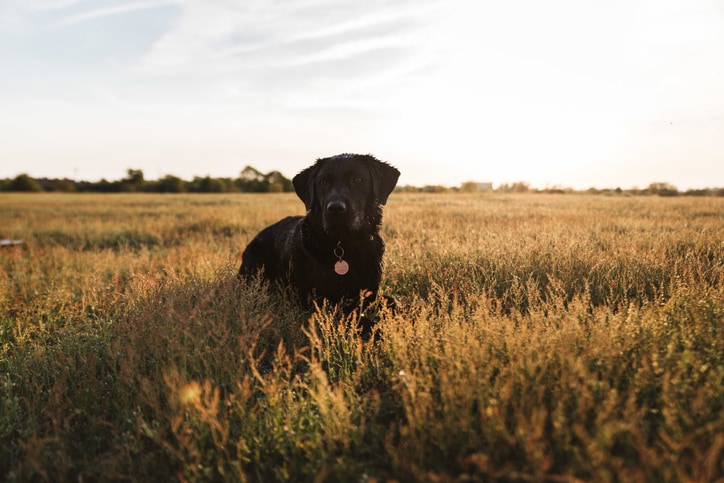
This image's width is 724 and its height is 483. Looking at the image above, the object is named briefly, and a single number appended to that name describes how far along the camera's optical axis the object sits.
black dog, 4.16
